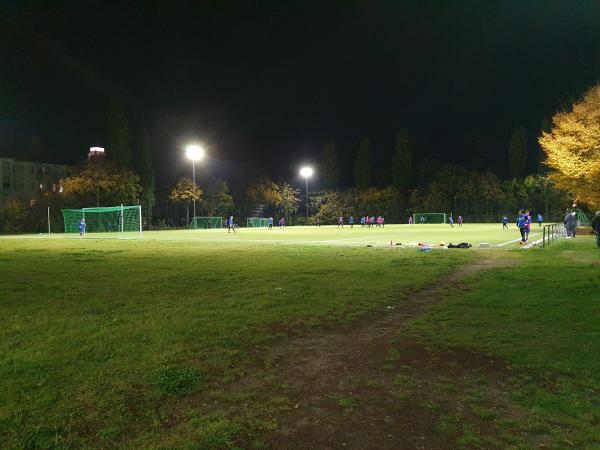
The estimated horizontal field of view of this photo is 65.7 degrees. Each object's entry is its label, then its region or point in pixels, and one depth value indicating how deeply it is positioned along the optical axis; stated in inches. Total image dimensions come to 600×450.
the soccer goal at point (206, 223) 2564.0
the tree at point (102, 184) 2145.7
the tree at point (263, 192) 2987.2
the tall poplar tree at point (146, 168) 2491.4
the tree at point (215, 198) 2738.7
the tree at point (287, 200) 3105.3
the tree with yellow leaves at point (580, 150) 1122.0
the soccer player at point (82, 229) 1516.5
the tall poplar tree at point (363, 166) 3297.2
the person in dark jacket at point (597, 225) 764.6
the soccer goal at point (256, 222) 2854.3
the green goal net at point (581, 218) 1448.1
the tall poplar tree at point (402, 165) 3174.2
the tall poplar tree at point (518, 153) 3070.9
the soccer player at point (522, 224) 892.2
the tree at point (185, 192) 2564.0
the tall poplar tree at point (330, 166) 3422.7
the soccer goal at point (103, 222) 1991.9
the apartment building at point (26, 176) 2945.4
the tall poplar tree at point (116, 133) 2383.1
